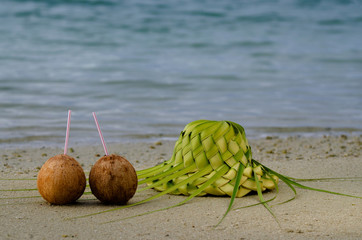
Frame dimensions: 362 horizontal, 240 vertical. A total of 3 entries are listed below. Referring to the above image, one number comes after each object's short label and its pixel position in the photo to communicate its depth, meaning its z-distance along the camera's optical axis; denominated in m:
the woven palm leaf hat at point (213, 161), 2.48
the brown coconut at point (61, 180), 2.21
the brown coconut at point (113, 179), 2.23
